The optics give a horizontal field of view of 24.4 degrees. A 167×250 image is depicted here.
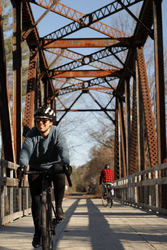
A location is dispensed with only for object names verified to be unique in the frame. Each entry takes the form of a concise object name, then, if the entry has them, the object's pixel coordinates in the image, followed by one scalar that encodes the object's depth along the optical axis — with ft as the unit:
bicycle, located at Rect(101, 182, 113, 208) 42.50
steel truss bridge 30.66
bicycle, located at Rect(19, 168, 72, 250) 11.84
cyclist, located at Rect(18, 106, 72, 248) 13.37
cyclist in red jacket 43.75
